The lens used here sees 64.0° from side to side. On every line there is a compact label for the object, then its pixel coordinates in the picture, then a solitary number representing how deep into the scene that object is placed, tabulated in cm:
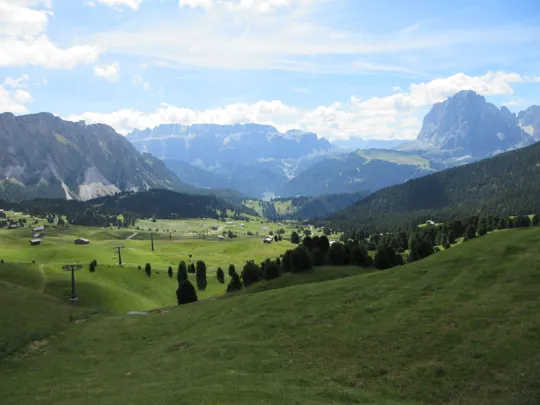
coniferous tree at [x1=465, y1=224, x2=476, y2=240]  18525
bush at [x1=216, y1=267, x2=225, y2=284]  16562
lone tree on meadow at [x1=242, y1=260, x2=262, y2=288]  11412
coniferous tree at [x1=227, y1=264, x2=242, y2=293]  11062
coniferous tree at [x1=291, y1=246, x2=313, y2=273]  9988
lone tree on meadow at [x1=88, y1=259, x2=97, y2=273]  14625
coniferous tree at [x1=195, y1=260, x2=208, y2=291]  15688
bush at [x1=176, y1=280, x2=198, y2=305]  10625
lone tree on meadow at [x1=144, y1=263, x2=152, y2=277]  15425
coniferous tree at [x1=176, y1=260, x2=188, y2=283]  15212
